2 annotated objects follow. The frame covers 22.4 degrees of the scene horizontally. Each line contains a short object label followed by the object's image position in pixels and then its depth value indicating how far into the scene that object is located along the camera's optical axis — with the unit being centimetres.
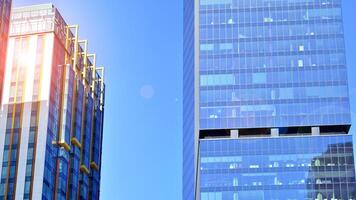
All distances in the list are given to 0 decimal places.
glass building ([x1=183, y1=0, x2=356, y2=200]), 17175
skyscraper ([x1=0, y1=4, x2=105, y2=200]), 15775
